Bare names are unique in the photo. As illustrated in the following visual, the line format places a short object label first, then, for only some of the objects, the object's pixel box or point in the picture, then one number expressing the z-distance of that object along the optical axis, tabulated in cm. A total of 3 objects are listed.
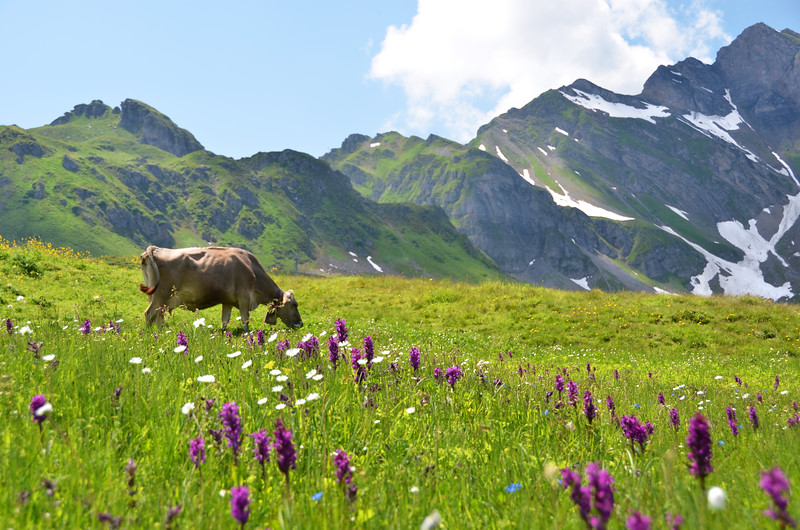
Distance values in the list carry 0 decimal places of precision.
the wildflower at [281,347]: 637
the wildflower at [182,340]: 607
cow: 1334
